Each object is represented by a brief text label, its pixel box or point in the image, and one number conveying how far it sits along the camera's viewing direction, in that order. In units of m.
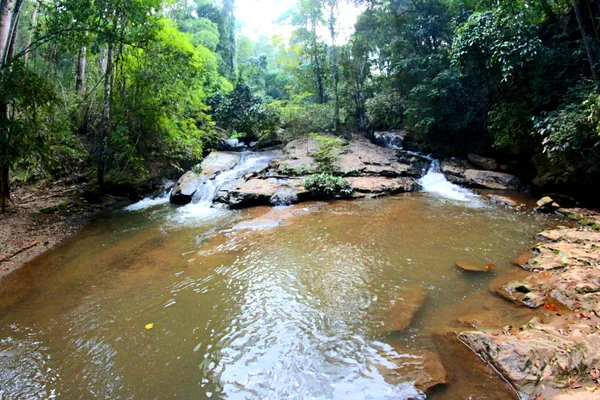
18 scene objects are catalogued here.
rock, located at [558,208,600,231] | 6.41
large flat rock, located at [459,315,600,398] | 2.50
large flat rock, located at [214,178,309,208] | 9.49
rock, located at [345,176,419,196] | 10.07
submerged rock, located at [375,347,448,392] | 2.73
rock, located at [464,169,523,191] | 9.97
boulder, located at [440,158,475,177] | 11.13
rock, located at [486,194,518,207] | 8.34
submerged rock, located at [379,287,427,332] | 3.57
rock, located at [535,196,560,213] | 7.62
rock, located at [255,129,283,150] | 16.84
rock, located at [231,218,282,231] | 7.36
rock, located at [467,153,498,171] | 11.14
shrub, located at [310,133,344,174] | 11.24
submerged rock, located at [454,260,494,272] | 4.83
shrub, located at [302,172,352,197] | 9.94
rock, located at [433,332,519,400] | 2.56
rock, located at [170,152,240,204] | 10.34
